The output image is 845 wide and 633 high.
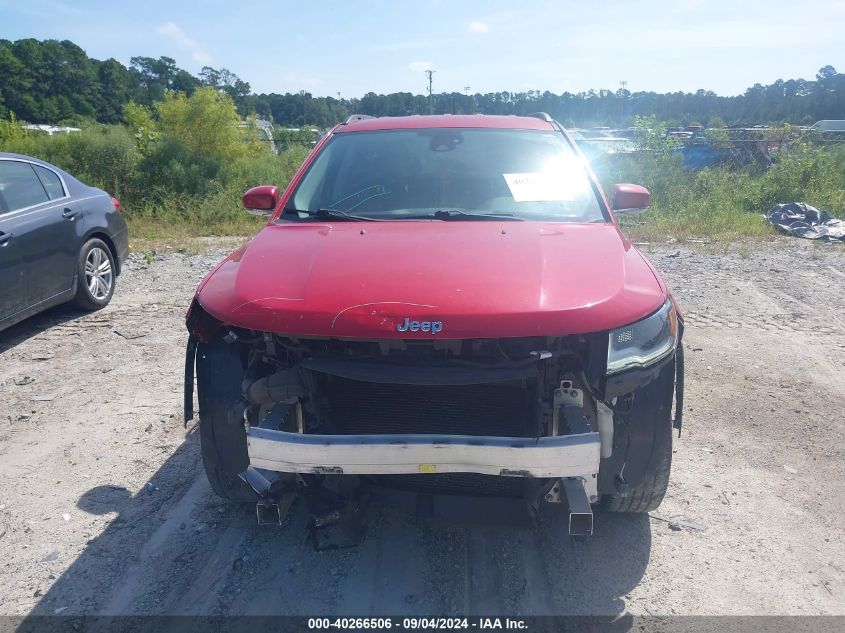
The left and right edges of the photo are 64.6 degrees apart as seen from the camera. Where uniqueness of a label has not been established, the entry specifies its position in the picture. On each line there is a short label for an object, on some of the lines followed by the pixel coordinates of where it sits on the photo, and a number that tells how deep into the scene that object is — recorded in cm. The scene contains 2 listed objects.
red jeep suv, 223
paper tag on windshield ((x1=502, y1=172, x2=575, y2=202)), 342
